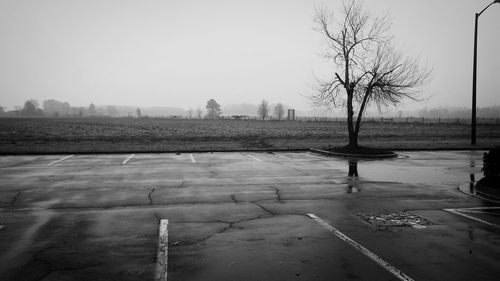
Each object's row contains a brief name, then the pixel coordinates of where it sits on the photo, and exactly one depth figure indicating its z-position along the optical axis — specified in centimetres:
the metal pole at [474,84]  2581
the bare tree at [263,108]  15465
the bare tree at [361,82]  2094
